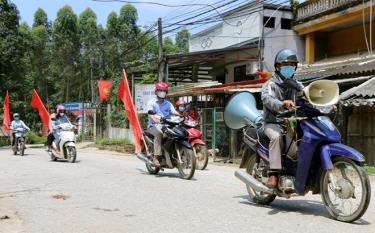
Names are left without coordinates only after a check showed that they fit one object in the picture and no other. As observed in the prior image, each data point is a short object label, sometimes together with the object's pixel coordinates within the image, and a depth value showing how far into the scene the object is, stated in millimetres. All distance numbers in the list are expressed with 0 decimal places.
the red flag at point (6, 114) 24375
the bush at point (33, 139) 36253
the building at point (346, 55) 14938
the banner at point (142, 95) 22516
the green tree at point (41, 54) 47369
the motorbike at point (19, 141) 19427
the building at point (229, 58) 17953
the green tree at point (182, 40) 56816
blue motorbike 5590
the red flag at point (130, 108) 13822
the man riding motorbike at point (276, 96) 6281
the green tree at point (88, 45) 45156
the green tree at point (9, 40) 26500
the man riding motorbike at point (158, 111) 10320
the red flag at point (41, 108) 18844
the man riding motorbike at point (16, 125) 19578
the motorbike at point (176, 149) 9906
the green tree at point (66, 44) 45688
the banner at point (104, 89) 31656
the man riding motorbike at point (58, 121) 15882
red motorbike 13047
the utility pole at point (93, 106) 34281
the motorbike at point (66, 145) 15472
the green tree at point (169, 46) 50506
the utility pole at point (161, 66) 21828
